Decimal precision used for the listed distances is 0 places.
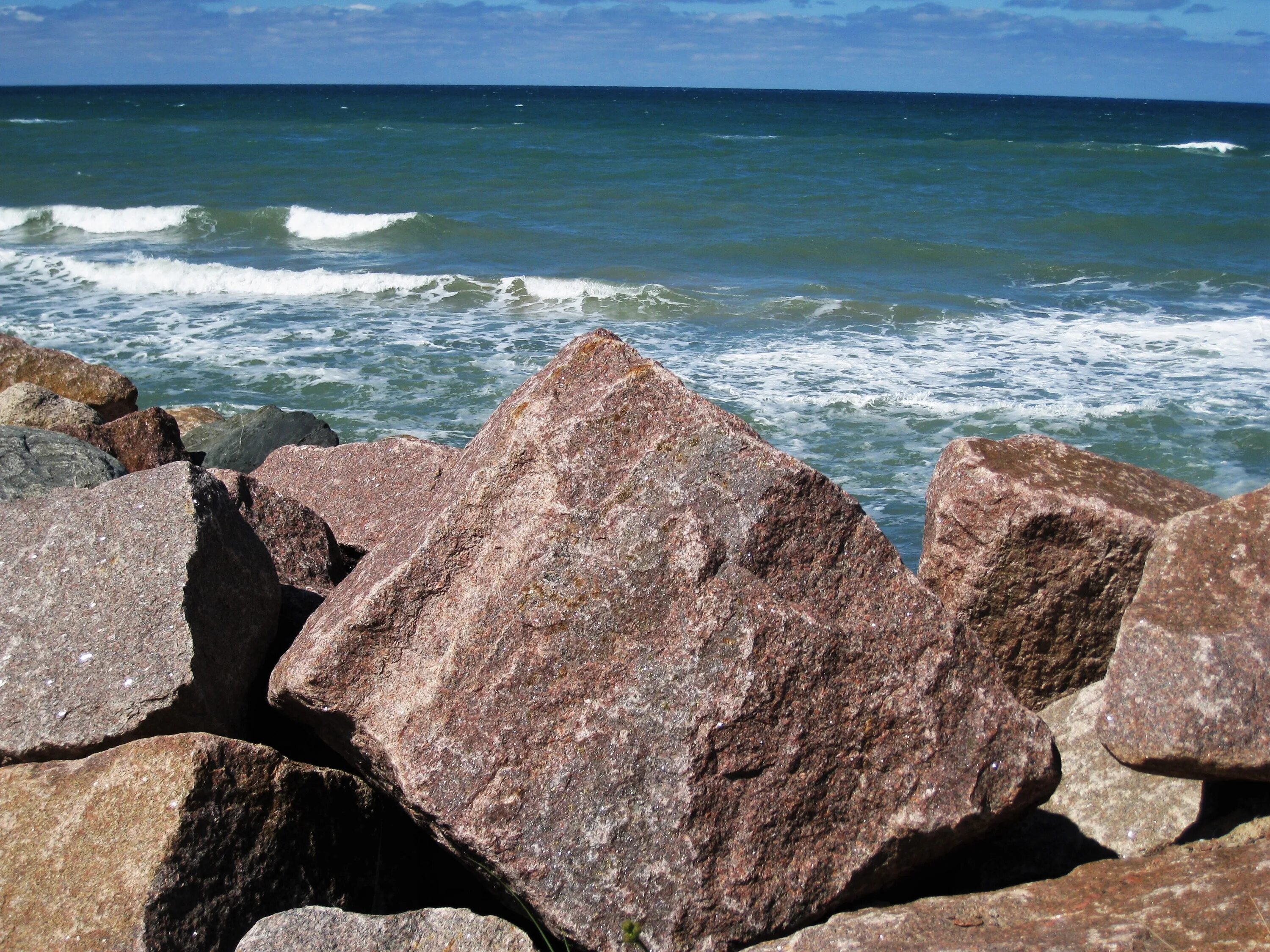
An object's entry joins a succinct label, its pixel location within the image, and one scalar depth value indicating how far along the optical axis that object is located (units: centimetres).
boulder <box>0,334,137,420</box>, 714
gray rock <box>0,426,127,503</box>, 387
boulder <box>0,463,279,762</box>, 257
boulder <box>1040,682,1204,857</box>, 278
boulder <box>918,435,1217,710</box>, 318
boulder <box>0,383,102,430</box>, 595
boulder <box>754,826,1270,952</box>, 202
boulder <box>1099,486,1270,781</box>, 232
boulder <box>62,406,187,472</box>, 544
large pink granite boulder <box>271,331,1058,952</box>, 231
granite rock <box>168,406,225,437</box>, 784
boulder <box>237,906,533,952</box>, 212
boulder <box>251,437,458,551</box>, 439
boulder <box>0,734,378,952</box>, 222
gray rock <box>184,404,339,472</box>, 686
